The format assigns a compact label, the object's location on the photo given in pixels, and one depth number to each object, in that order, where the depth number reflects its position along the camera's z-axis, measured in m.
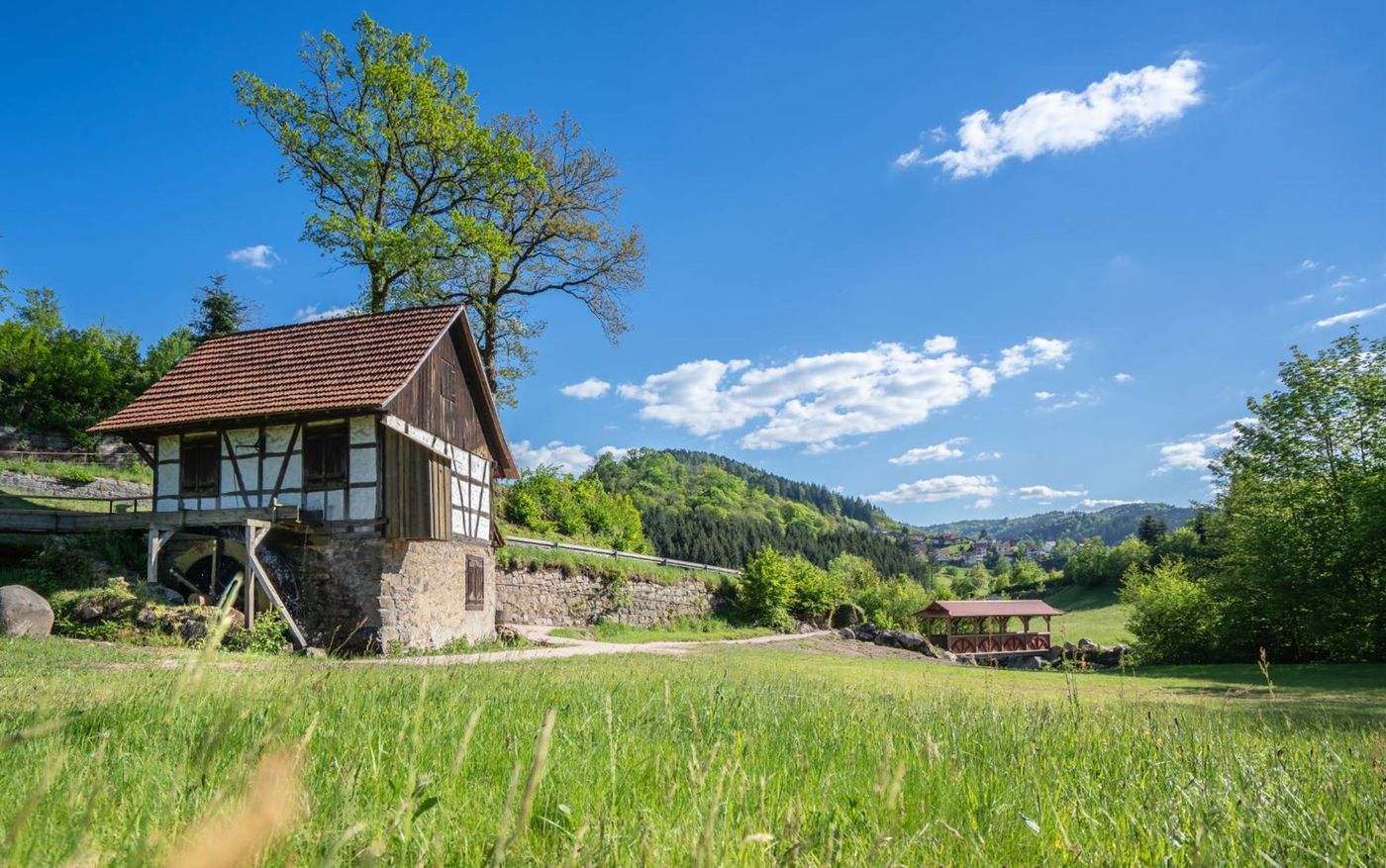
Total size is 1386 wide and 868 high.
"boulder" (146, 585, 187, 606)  17.62
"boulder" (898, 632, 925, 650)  38.47
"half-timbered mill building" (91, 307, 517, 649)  19.22
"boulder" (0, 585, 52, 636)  15.34
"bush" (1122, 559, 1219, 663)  29.06
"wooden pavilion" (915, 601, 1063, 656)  44.69
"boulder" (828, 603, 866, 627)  46.12
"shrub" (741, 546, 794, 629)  40.69
